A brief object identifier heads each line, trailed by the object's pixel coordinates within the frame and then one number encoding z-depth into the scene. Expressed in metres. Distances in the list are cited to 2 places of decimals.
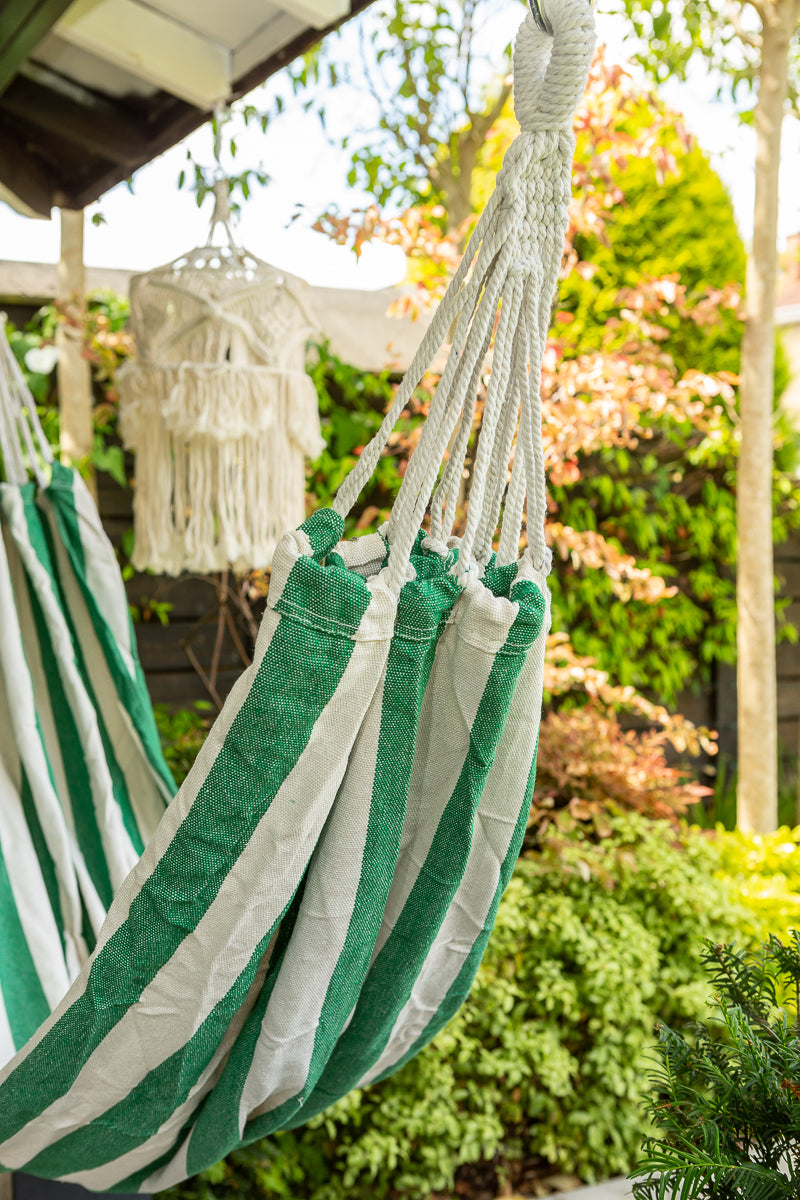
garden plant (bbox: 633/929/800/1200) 0.54
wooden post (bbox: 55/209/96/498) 2.16
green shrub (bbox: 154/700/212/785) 2.18
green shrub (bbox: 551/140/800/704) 2.96
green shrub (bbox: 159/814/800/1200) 1.73
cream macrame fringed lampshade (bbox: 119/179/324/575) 1.69
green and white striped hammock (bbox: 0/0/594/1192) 0.72
